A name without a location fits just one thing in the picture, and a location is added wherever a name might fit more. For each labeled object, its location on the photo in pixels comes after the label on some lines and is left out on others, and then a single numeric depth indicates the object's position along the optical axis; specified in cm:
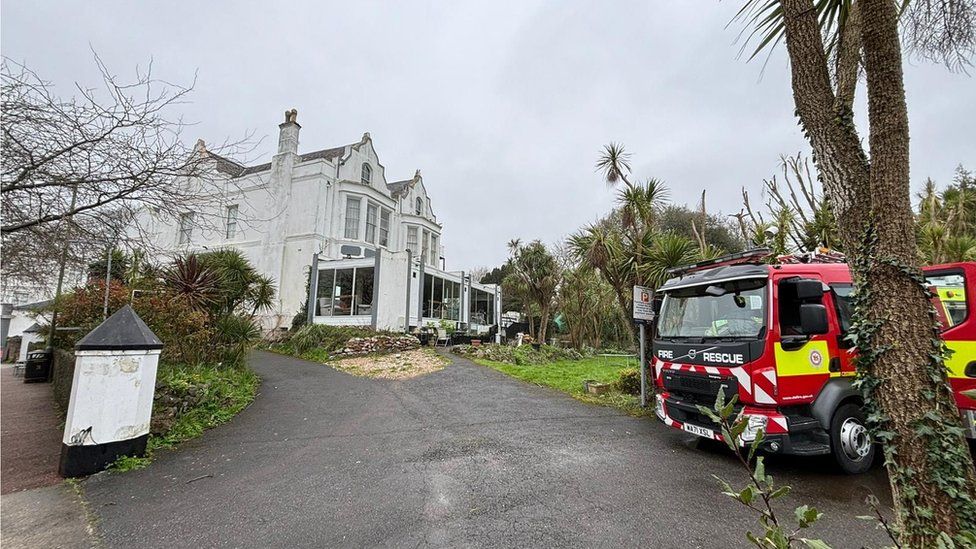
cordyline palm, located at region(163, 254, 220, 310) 891
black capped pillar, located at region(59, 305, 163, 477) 445
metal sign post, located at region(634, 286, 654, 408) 738
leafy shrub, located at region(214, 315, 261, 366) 955
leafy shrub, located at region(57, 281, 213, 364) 769
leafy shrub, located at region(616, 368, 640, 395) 915
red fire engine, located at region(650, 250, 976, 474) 462
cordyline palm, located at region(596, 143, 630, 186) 1028
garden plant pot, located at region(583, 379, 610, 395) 927
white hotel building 1781
